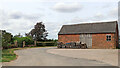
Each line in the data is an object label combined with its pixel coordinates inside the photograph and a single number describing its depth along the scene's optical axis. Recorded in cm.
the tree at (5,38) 2447
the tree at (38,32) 6719
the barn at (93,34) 3156
